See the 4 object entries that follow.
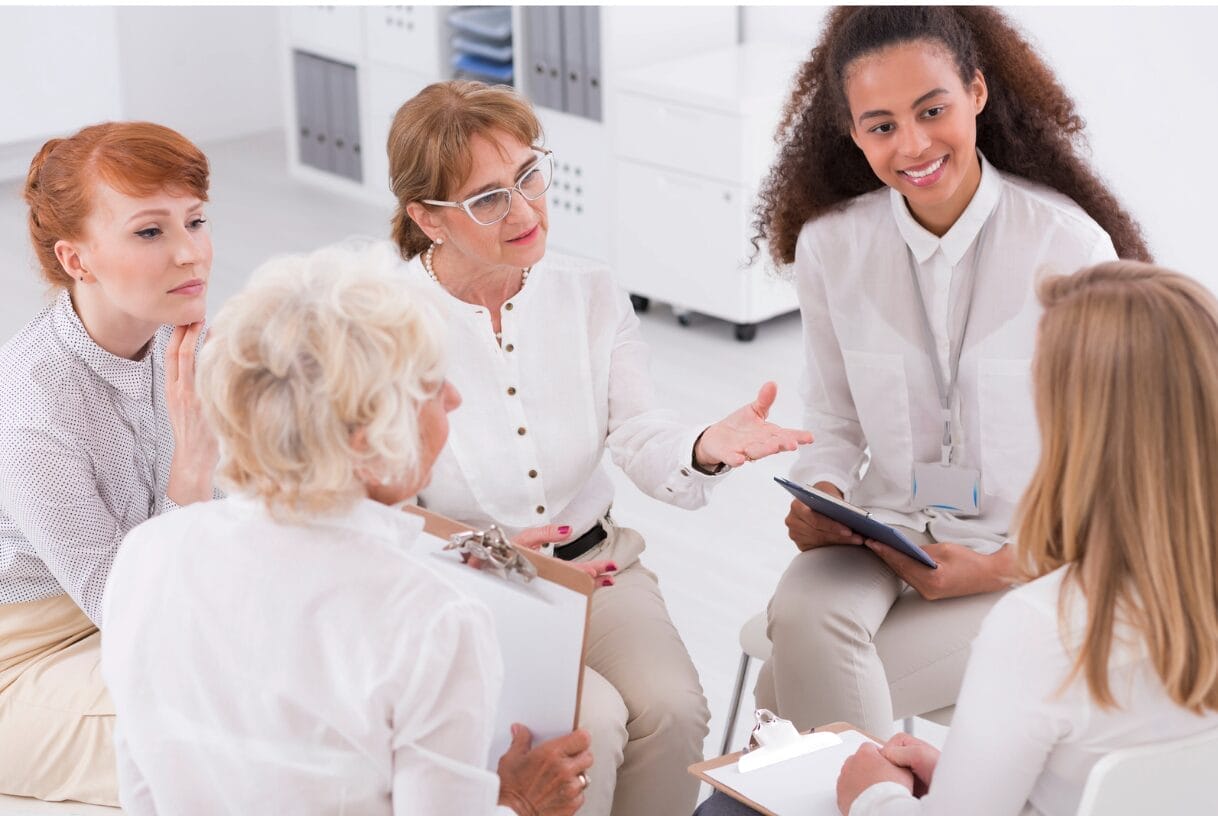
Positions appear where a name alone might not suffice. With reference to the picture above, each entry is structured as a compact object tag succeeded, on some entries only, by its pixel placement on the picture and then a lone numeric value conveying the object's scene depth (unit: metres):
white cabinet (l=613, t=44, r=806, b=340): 4.39
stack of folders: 5.21
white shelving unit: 4.73
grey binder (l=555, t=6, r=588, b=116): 4.79
